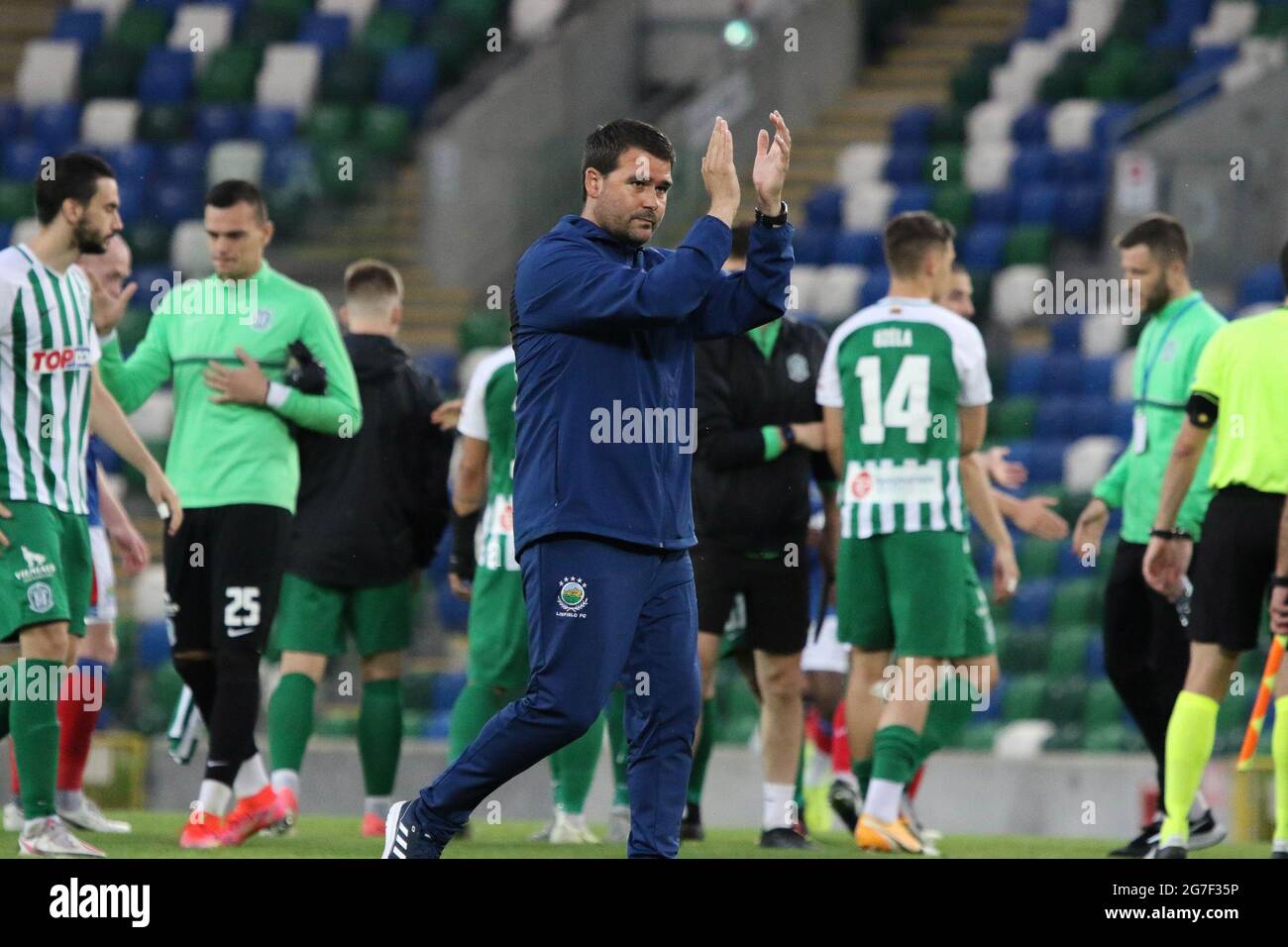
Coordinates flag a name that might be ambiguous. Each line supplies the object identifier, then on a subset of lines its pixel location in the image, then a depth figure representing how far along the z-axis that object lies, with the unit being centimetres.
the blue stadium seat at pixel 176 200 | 1552
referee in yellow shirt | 692
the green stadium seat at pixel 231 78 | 1677
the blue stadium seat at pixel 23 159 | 1628
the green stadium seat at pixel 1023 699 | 1169
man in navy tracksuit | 548
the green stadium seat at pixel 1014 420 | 1340
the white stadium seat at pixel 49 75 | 1714
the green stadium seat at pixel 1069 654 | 1195
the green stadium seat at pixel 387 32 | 1702
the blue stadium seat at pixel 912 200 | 1536
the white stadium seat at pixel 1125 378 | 1338
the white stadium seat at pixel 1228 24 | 1572
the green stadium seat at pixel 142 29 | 1738
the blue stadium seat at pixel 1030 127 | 1577
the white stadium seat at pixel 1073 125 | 1544
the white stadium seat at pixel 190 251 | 1502
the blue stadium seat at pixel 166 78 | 1691
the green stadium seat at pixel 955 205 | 1522
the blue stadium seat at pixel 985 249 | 1466
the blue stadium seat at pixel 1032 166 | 1533
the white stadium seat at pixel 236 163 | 1564
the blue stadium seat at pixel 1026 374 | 1376
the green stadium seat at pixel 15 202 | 1577
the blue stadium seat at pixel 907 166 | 1600
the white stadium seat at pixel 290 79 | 1664
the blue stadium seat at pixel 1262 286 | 1313
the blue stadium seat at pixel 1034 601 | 1231
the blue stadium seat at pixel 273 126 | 1609
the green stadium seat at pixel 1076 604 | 1221
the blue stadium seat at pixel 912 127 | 1658
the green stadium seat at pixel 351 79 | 1666
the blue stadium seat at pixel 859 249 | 1502
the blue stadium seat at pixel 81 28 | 1762
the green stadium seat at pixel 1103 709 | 1155
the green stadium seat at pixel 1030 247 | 1469
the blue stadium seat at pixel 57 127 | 1653
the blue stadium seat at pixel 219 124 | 1620
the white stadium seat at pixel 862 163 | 1633
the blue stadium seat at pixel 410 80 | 1662
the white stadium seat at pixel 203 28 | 1717
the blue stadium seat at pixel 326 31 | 1709
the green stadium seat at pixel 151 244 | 1537
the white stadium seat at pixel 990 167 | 1544
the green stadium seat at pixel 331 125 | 1628
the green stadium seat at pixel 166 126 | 1633
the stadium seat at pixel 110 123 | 1638
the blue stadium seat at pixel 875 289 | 1417
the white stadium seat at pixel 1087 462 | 1277
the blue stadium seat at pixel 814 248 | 1534
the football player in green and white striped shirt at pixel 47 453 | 654
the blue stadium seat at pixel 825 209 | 1584
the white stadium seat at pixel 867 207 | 1549
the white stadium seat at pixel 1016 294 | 1432
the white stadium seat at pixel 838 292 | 1440
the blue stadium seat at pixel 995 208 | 1518
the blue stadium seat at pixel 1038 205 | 1496
